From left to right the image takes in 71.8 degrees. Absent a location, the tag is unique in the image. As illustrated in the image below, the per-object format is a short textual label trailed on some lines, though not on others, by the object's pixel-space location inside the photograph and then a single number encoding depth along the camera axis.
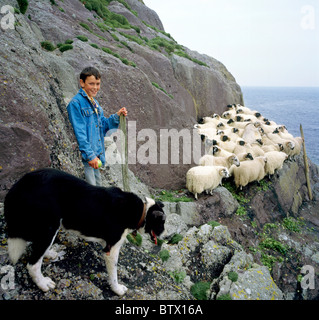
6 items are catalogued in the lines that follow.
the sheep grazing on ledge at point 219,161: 13.14
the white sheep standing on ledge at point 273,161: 14.80
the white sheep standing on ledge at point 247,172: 12.98
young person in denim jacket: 4.20
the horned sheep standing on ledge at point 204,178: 11.06
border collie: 2.86
